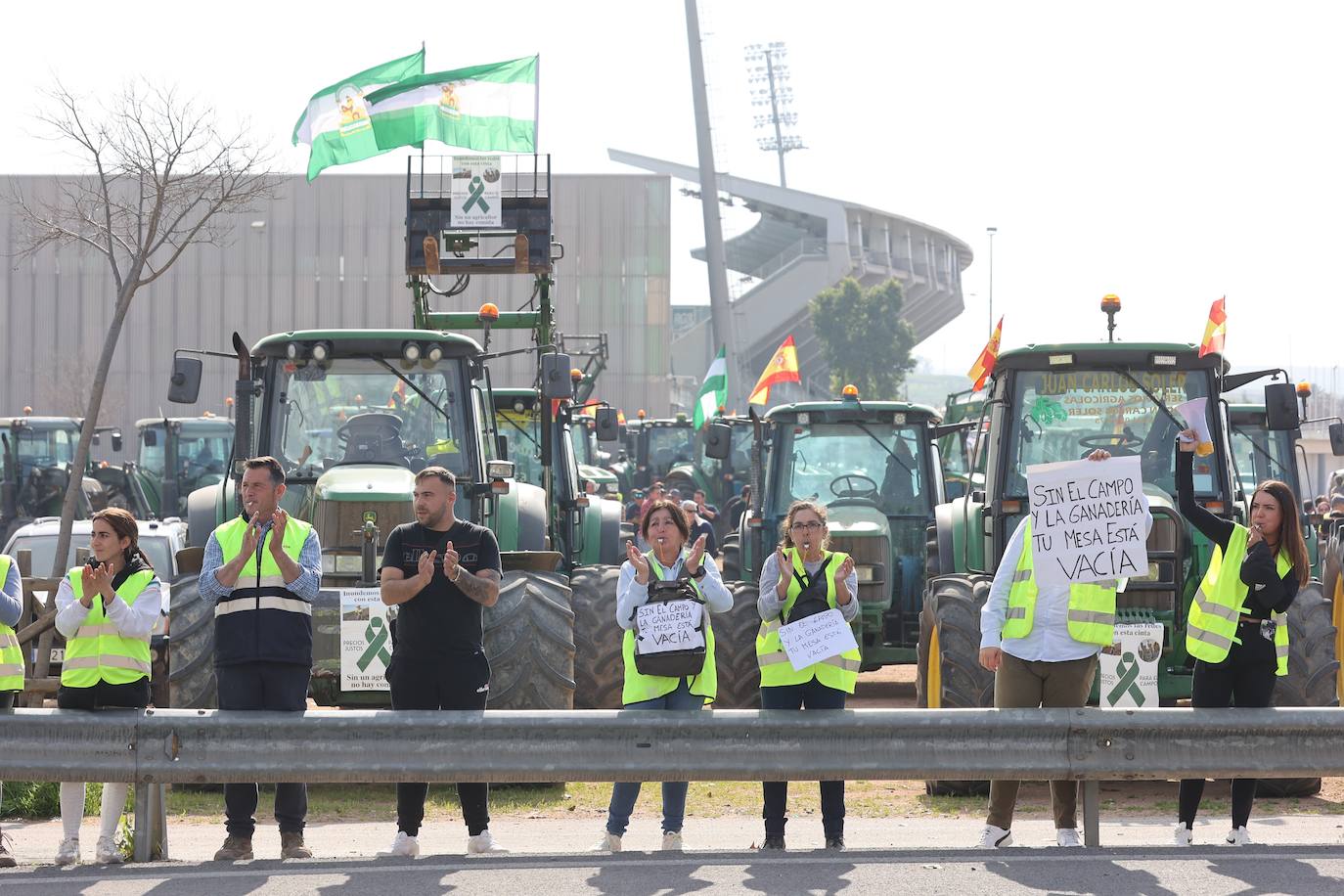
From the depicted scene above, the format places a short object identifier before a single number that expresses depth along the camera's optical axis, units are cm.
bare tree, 1852
